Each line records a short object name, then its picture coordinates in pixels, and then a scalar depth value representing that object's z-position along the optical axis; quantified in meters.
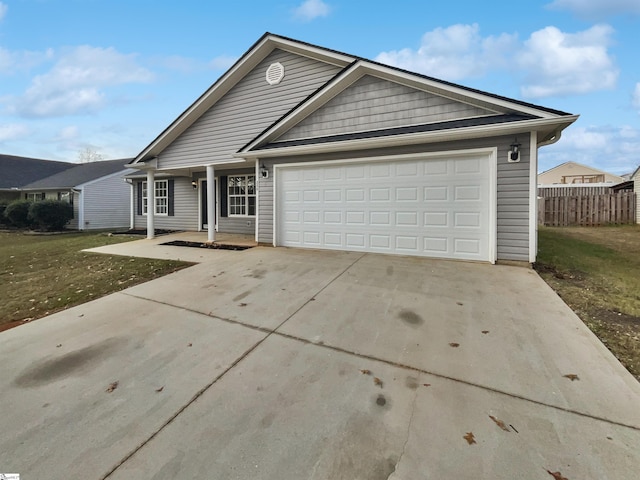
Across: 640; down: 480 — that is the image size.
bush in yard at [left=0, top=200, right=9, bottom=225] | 18.35
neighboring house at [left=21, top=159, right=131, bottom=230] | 18.06
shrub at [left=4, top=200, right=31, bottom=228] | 17.14
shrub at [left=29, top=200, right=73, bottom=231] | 16.36
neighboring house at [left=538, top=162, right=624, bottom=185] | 36.19
